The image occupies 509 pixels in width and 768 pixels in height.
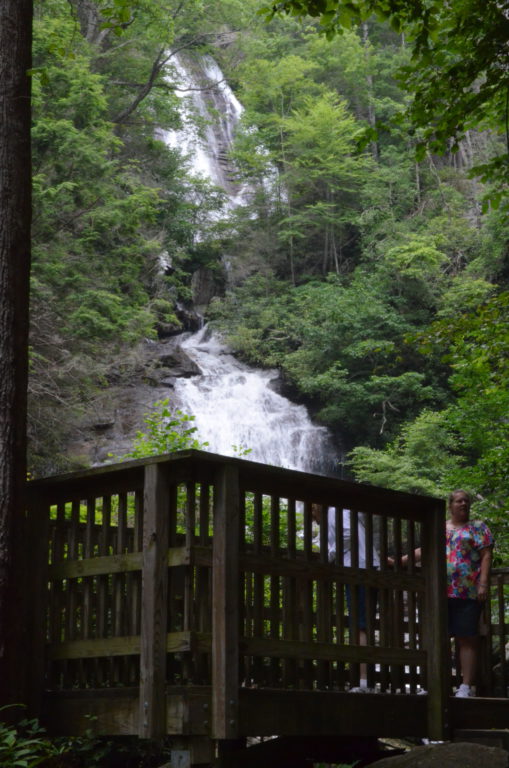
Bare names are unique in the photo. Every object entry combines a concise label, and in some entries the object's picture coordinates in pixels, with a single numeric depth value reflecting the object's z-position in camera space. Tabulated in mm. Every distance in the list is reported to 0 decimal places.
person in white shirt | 5877
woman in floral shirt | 7148
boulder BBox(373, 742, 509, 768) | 5059
